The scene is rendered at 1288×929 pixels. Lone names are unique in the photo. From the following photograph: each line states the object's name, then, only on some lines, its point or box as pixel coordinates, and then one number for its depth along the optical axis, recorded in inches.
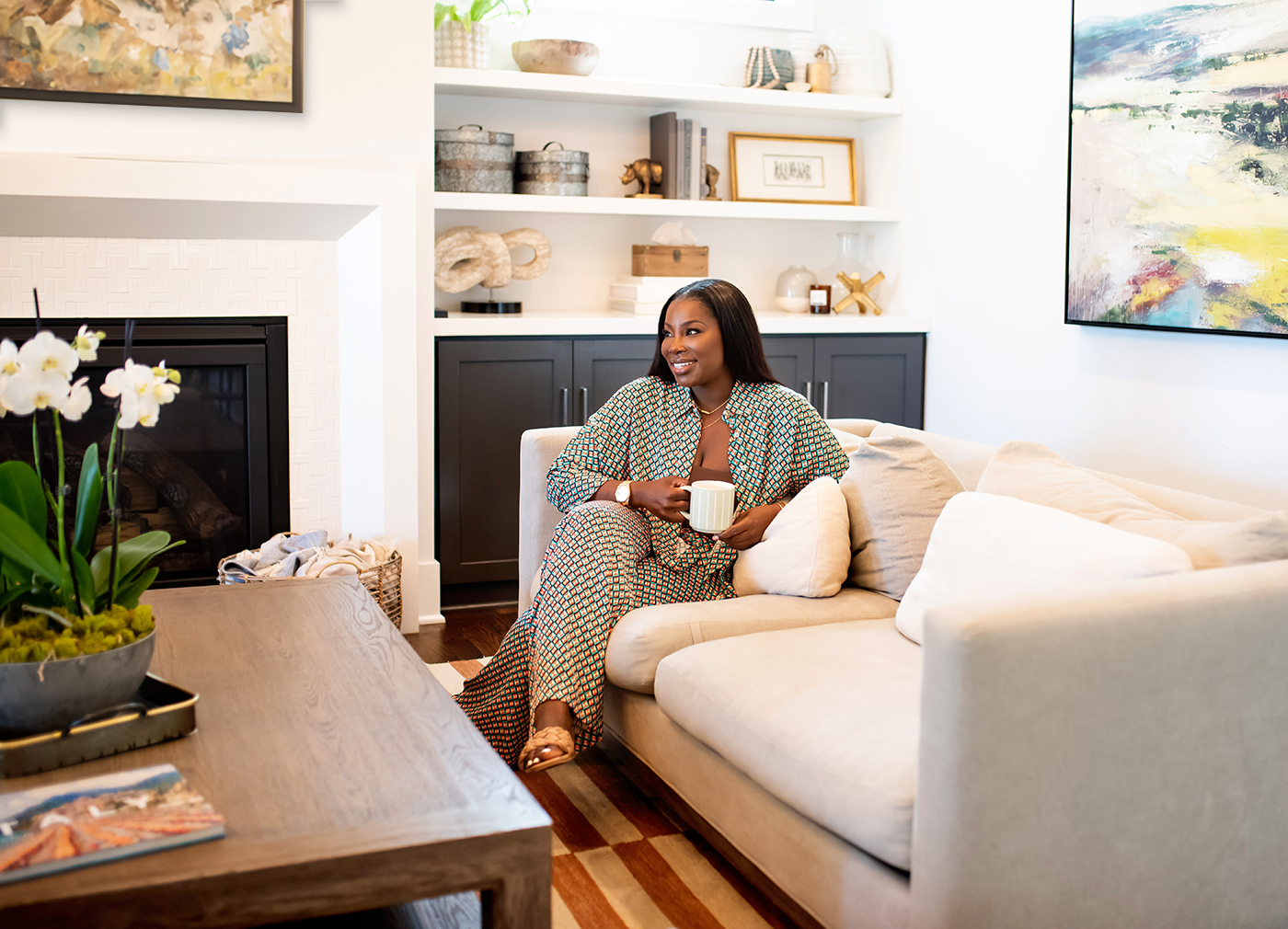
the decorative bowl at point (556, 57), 152.6
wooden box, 164.9
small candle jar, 175.9
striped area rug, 74.1
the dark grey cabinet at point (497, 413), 147.0
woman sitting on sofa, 90.7
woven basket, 128.2
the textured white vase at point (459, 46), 148.3
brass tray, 57.7
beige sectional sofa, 57.5
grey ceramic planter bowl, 57.7
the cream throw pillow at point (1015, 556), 68.5
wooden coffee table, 48.4
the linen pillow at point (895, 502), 92.6
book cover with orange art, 48.8
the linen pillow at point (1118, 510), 68.2
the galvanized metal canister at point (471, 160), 149.9
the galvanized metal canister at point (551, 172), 155.9
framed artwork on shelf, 174.1
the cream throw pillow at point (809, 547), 93.4
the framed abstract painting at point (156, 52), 121.0
